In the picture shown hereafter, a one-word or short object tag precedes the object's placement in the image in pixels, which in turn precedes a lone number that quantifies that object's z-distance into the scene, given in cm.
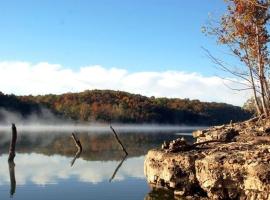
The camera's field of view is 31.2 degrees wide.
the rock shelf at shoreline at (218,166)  2095
